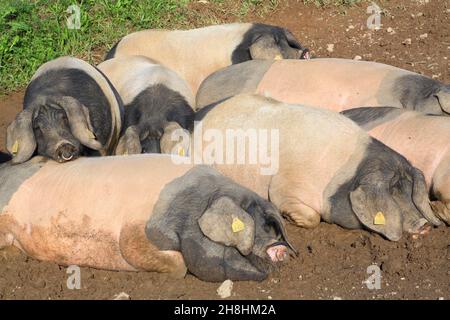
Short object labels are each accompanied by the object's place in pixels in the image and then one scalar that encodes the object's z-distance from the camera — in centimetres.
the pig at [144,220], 648
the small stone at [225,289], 632
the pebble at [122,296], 638
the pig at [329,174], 710
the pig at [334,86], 849
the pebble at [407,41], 1079
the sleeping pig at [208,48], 980
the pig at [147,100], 803
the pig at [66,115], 732
